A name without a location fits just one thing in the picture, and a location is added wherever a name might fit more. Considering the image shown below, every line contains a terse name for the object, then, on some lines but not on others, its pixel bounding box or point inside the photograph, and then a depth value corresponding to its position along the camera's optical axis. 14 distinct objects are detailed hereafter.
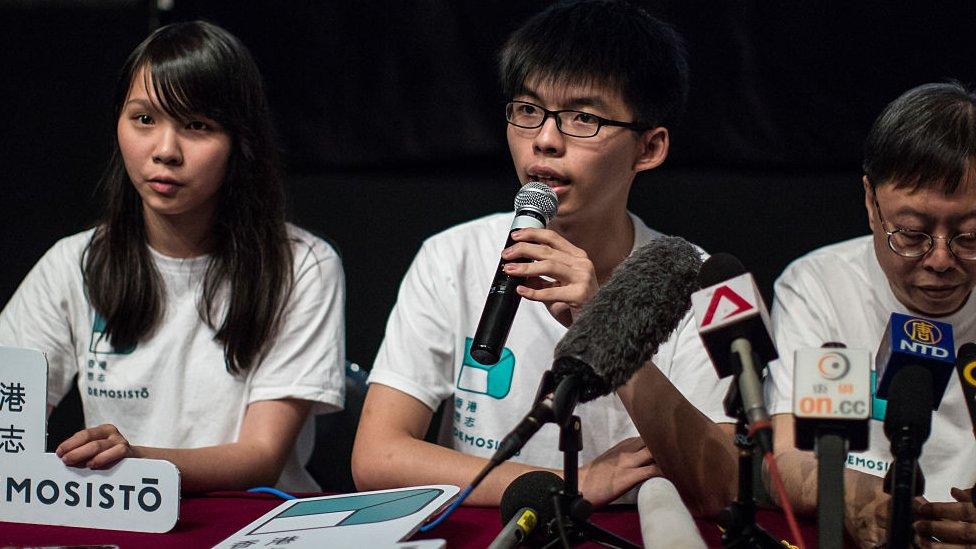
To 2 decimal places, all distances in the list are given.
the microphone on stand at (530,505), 3.81
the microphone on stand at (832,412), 3.61
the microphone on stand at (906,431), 3.66
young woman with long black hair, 4.31
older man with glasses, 4.13
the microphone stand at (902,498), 3.66
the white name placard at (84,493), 3.93
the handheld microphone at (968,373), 3.71
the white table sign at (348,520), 3.83
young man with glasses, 4.11
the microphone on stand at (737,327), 3.66
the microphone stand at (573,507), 3.77
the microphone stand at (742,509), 3.72
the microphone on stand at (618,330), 3.71
